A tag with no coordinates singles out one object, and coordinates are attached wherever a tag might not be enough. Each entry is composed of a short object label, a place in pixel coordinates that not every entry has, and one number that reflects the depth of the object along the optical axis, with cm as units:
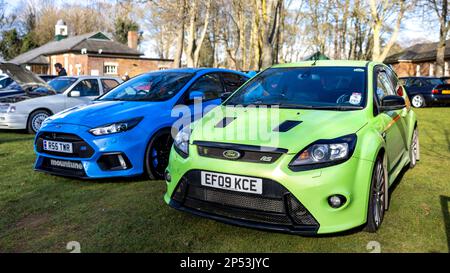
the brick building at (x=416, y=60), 3922
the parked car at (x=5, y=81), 1315
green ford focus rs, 306
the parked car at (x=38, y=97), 956
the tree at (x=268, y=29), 1780
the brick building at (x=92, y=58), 3669
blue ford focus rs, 491
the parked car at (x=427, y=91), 1820
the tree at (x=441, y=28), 2700
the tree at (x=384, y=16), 2216
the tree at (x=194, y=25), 2609
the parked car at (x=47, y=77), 1342
